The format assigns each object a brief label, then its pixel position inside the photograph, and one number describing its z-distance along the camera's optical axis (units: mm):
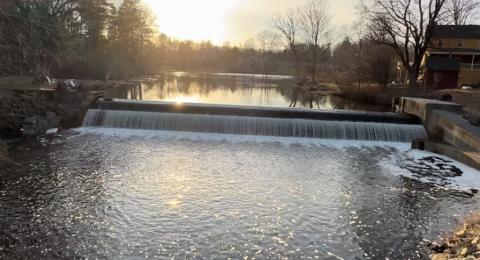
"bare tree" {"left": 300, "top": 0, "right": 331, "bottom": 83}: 57616
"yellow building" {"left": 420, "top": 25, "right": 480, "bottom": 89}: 36125
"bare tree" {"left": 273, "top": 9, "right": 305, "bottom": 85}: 65300
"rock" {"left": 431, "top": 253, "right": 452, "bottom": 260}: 6855
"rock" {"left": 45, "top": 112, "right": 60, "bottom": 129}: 17344
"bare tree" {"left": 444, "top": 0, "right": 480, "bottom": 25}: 33594
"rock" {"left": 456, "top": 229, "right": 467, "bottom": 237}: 7581
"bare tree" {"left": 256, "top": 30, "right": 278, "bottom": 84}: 96188
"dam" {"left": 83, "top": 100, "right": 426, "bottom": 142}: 18156
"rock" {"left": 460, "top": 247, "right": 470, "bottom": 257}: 6578
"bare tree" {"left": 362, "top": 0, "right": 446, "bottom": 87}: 33312
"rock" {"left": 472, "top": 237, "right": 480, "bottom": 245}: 6871
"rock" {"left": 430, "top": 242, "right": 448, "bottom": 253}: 7326
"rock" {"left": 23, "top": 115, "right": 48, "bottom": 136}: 15961
